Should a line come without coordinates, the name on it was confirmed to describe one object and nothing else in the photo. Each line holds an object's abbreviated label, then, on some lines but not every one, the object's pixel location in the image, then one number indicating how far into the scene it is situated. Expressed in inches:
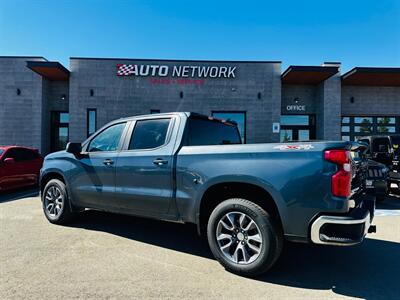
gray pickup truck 109.6
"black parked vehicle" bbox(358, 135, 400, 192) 317.4
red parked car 326.6
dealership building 609.6
